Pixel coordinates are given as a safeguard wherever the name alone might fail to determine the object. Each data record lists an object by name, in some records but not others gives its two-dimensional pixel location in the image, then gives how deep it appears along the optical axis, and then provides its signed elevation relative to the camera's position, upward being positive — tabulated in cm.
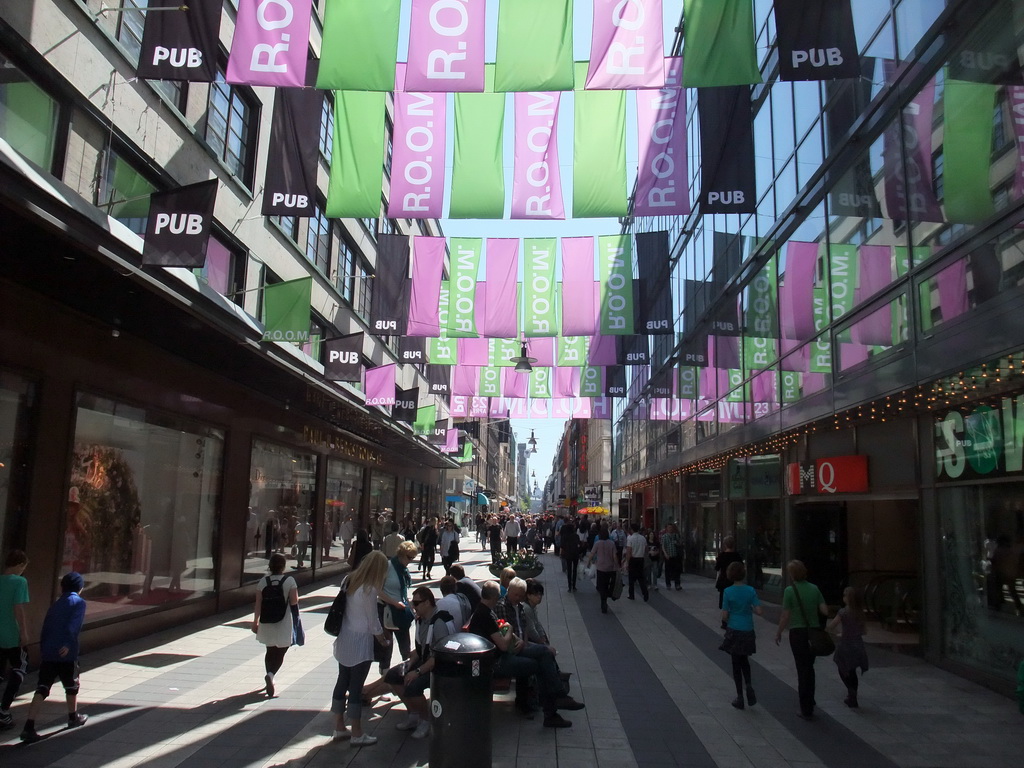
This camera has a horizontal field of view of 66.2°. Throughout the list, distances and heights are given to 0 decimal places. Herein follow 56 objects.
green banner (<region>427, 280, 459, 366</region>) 2388 +478
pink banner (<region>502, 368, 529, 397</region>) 2814 +451
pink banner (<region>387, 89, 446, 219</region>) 1200 +534
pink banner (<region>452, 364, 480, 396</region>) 2762 +448
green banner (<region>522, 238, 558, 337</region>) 1731 +494
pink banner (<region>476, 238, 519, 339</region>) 1711 +471
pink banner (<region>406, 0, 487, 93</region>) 977 +576
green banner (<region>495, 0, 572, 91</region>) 1004 +592
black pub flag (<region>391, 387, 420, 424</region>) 2500 +316
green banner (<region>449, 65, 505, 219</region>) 1211 +537
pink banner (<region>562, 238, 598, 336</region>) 1722 +499
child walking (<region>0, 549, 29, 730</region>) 699 -116
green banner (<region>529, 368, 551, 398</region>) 2742 +440
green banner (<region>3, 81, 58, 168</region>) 942 +465
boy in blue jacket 686 -124
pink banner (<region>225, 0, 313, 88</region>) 964 +566
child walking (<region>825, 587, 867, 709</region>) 856 -133
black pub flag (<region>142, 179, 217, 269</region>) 877 +314
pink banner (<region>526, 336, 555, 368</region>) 2453 +500
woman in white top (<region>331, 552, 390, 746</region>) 707 -129
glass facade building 921 +302
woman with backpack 862 -121
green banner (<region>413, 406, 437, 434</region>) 2781 +313
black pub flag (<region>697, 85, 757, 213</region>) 1231 +575
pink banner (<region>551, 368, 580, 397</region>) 2851 +462
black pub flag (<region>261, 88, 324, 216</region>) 1216 +532
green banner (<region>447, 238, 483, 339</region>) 1761 +502
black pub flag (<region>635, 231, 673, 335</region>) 1773 +565
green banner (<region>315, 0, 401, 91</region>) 984 +577
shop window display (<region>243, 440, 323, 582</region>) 1653 -10
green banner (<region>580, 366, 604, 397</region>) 2666 +435
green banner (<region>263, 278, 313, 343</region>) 1402 +340
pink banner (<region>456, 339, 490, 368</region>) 2514 +499
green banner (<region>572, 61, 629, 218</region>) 1195 +540
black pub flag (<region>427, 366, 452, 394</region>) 2864 +476
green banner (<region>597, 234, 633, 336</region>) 1688 +482
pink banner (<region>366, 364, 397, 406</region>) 2108 +320
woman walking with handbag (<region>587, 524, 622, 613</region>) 1636 -115
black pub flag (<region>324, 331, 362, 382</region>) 1614 +302
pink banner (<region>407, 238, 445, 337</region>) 1691 +492
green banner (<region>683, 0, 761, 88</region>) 977 +583
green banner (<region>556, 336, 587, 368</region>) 2305 +466
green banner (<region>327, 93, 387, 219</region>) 1214 +530
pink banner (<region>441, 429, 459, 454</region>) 3541 +302
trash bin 607 -152
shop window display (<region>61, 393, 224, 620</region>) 1062 -7
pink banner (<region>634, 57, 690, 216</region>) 1191 +557
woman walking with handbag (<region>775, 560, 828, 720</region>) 819 -114
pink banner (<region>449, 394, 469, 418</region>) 3361 +440
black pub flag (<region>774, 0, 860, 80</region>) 945 +571
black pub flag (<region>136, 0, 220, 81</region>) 925 +545
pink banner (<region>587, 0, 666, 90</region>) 996 +595
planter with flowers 1643 -115
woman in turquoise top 853 -126
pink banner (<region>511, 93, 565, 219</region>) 1217 +540
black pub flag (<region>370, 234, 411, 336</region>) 1717 +468
